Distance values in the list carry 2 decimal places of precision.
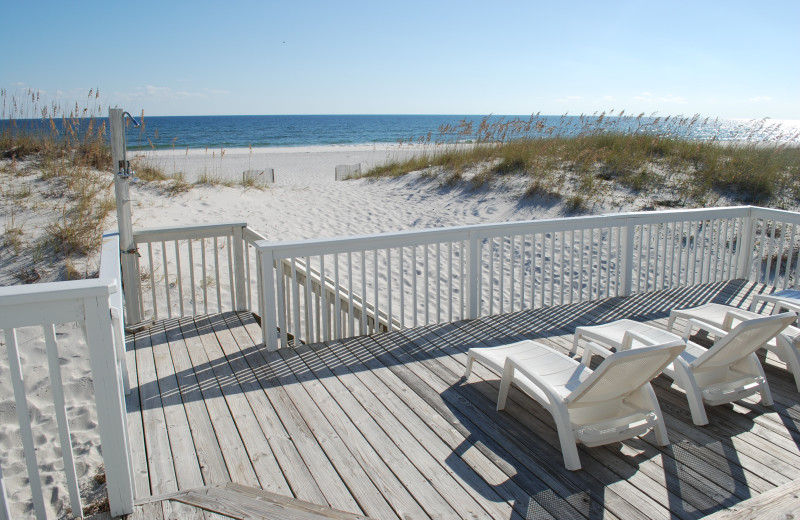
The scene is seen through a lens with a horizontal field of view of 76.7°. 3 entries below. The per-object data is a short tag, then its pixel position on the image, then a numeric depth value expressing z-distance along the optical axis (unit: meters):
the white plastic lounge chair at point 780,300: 3.94
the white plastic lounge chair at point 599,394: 2.38
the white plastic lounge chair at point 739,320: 3.32
